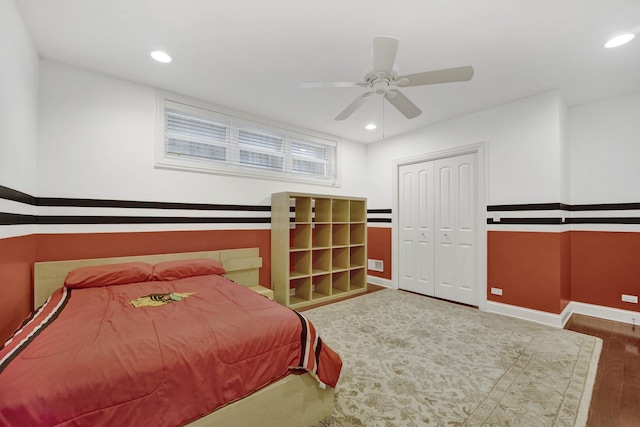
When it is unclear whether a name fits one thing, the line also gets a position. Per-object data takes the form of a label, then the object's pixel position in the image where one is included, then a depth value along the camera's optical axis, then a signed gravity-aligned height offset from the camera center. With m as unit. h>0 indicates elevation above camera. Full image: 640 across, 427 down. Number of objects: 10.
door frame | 3.76 +0.04
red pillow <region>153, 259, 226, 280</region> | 2.82 -0.55
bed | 1.13 -0.68
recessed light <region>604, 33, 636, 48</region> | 2.28 +1.46
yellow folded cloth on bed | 2.07 -0.64
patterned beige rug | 1.80 -1.22
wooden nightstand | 3.47 -0.92
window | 3.42 +0.96
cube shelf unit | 3.86 -0.45
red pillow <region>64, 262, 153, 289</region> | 2.44 -0.54
